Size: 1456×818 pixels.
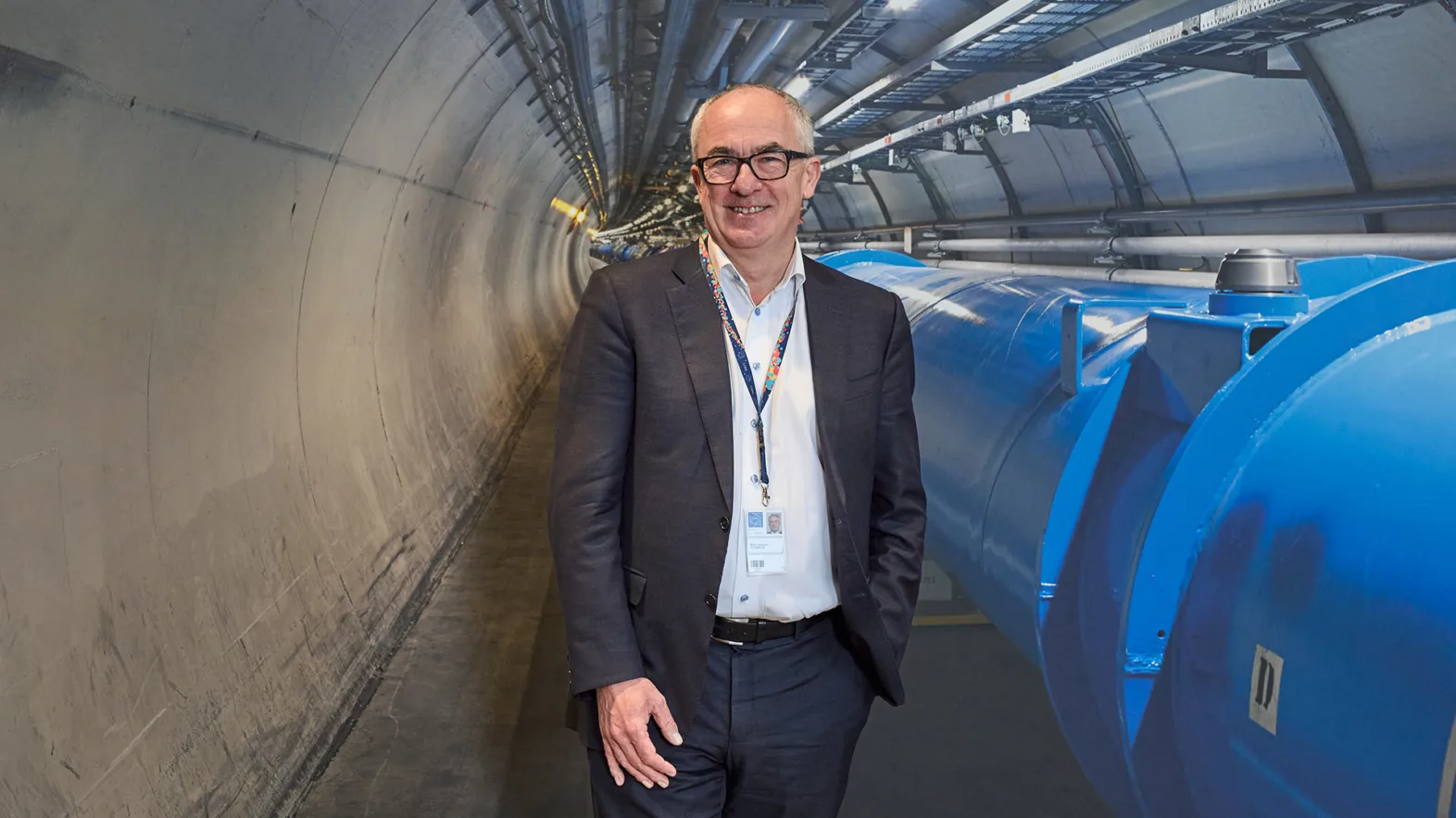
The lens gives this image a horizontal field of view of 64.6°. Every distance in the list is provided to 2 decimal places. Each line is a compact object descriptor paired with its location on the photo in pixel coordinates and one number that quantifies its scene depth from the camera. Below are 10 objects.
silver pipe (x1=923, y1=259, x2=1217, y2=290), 7.09
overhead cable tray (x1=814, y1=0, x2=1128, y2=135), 6.23
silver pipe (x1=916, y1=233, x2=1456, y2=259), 5.53
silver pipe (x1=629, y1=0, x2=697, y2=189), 6.75
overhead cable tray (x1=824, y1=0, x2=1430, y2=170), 5.12
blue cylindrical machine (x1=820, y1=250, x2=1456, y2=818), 1.54
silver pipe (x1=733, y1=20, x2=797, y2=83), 7.53
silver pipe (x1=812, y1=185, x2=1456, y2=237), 5.86
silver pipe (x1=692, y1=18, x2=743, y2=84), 7.62
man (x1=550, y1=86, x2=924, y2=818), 1.84
